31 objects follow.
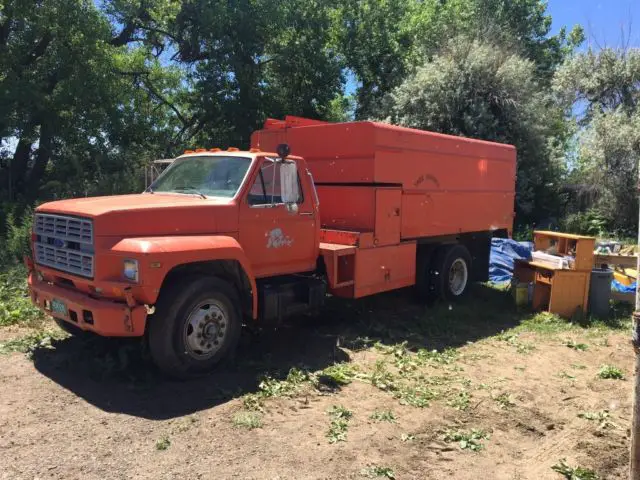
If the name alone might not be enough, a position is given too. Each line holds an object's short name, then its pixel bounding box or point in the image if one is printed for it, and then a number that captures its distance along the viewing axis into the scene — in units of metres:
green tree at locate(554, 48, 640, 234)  17.88
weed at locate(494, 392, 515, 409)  5.13
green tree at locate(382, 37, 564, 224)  17.28
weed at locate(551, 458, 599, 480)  3.90
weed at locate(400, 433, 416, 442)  4.40
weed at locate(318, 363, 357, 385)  5.53
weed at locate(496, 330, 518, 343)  7.38
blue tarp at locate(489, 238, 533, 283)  11.20
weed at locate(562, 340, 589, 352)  7.07
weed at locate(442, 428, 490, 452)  4.33
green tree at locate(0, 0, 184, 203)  12.74
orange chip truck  5.04
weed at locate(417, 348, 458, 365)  6.36
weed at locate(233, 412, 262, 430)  4.47
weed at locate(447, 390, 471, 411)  5.04
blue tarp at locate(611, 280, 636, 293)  9.24
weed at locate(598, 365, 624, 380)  6.04
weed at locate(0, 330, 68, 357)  6.08
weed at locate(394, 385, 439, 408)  5.10
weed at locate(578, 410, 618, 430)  4.73
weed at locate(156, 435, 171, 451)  4.07
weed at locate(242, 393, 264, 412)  4.81
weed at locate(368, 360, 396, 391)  5.45
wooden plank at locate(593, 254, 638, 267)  9.31
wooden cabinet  8.49
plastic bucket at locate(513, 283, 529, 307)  9.00
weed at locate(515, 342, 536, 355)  6.89
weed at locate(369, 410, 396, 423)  4.72
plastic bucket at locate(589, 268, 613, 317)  8.61
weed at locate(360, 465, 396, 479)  3.83
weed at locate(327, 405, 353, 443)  4.36
